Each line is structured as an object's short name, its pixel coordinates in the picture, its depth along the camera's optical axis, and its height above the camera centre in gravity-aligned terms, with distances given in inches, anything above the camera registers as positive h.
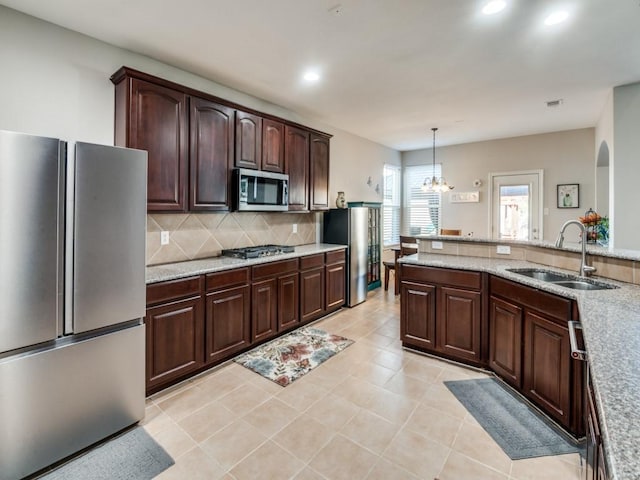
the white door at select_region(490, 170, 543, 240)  225.3 +21.6
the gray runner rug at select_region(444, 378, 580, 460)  75.9 -48.5
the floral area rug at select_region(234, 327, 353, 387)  112.6 -46.3
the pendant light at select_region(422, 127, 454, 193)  213.7 +32.4
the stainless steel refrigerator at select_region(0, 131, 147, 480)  64.6 -14.1
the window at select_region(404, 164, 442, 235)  272.4 +26.5
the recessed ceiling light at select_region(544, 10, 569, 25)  88.5 +60.0
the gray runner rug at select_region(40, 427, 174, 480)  68.7 -50.6
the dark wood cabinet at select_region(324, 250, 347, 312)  169.0 -24.1
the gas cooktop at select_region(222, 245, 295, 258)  132.6 -7.6
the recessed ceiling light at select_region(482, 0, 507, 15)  83.0 +59.1
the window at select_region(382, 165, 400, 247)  268.2 +23.9
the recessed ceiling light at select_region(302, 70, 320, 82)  127.3 +62.5
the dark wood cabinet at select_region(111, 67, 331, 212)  100.7 +34.0
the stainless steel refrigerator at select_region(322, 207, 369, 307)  184.2 -2.4
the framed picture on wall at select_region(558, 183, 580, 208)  211.3 +26.4
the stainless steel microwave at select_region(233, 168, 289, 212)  129.2 +18.0
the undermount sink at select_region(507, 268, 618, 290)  88.0 -12.7
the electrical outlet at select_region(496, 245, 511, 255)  127.4 -5.5
